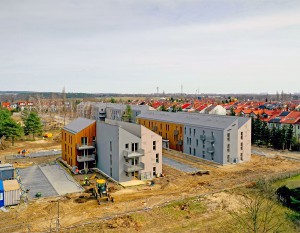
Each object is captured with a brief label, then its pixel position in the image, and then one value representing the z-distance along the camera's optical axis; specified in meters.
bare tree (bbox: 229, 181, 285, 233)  24.11
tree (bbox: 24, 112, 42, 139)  66.06
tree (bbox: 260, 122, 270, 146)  58.22
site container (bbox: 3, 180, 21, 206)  28.04
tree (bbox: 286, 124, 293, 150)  54.69
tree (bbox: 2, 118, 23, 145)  59.38
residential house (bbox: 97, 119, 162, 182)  35.53
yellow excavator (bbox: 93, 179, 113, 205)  30.03
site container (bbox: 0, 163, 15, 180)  34.09
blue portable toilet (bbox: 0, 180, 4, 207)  27.80
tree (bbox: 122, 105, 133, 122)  78.50
